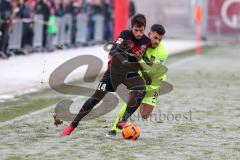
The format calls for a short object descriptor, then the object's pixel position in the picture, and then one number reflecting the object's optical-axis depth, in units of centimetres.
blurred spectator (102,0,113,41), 3866
